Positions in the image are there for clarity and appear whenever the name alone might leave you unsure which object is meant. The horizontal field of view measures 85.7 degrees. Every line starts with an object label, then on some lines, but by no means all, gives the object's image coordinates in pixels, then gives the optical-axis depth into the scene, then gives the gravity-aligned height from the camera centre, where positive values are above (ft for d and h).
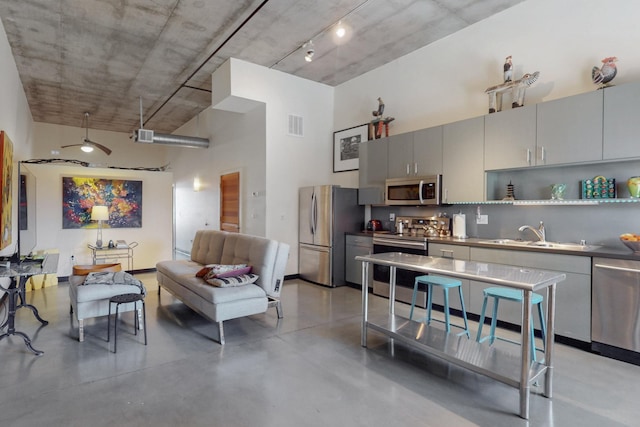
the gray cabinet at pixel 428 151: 14.87 +2.58
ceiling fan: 23.72 +4.29
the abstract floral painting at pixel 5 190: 12.25 +0.66
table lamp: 20.01 -0.36
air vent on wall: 20.57 +4.99
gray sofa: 11.34 -2.70
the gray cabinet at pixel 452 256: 13.05 -1.84
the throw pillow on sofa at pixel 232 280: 11.65 -2.49
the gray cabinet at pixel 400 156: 15.97 +2.53
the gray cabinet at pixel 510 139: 12.00 +2.57
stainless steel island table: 7.09 -3.51
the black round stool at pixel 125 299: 10.65 -2.85
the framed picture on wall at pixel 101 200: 20.86 +0.47
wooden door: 23.09 +0.44
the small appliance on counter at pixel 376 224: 18.86 -0.87
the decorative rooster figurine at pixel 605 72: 10.68 +4.31
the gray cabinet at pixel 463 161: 13.50 +1.96
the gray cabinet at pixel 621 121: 9.83 +2.57
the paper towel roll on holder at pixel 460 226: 14.59 -0.75
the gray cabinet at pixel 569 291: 10.21 -2.46
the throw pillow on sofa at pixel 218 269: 12.11 -2.18
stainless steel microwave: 14.74 +0.83
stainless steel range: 14.71 -1.55
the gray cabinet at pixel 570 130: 10.55 +2.56
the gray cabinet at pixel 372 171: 17.37 +1.95
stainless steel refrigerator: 18.47 -1.03
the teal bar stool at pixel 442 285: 10.81 -2.42
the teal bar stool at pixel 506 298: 9.10 -2.41
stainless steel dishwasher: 9.30 -2.76
